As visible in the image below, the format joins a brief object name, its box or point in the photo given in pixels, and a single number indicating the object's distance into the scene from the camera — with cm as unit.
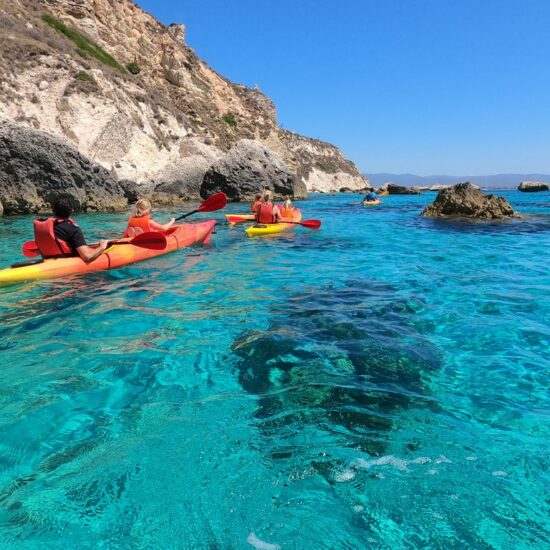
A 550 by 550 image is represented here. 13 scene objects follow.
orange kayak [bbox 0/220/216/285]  619
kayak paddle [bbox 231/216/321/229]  1277
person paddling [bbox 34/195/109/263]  638
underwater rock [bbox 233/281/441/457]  280
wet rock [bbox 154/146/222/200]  2445
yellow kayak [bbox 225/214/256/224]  1387
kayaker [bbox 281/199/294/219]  1358
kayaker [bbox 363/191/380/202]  2618
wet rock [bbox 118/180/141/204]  2178
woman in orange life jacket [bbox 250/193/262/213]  1260
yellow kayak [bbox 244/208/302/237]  1150
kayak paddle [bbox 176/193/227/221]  1108
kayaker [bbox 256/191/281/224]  1220
